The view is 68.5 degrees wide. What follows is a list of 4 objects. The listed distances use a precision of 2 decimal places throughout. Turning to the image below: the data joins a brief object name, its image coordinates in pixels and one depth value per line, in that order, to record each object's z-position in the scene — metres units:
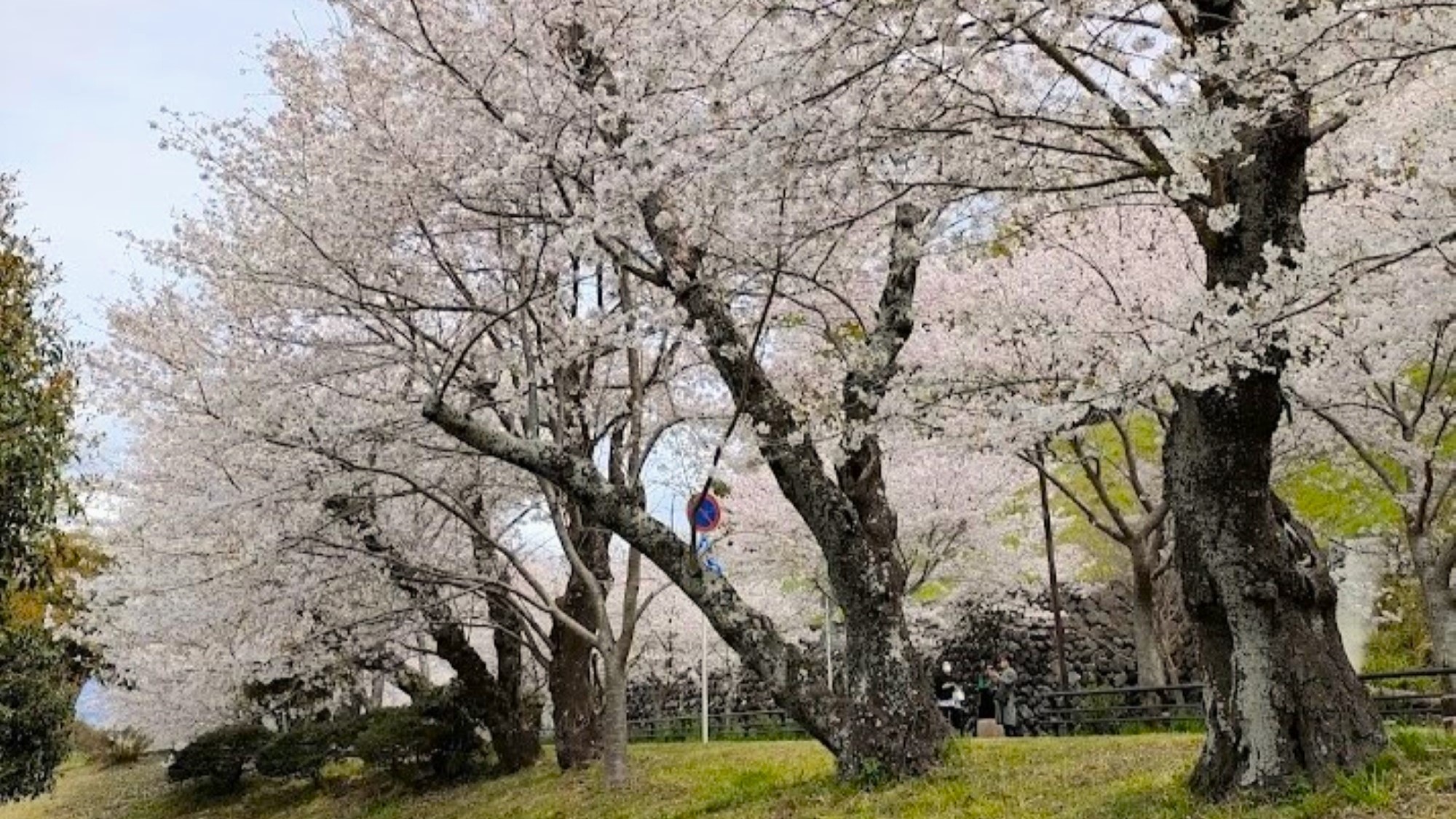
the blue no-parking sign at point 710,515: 11.87
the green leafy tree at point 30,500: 9.46
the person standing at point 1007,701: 15.52
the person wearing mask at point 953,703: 16.50
